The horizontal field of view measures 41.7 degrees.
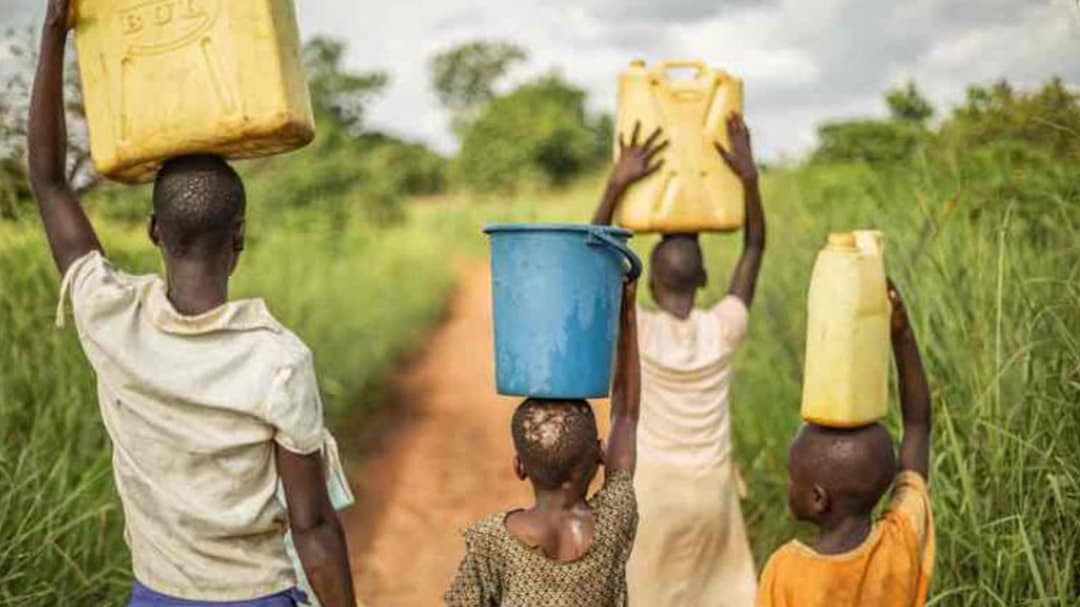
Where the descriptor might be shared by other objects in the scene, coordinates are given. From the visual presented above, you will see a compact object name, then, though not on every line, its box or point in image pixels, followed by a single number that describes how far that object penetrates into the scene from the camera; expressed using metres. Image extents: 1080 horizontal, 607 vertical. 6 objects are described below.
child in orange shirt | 2.60
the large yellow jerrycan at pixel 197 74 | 2.45
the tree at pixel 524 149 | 27.85
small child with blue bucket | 2.44
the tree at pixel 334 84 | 19.98
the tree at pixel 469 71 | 45.25
